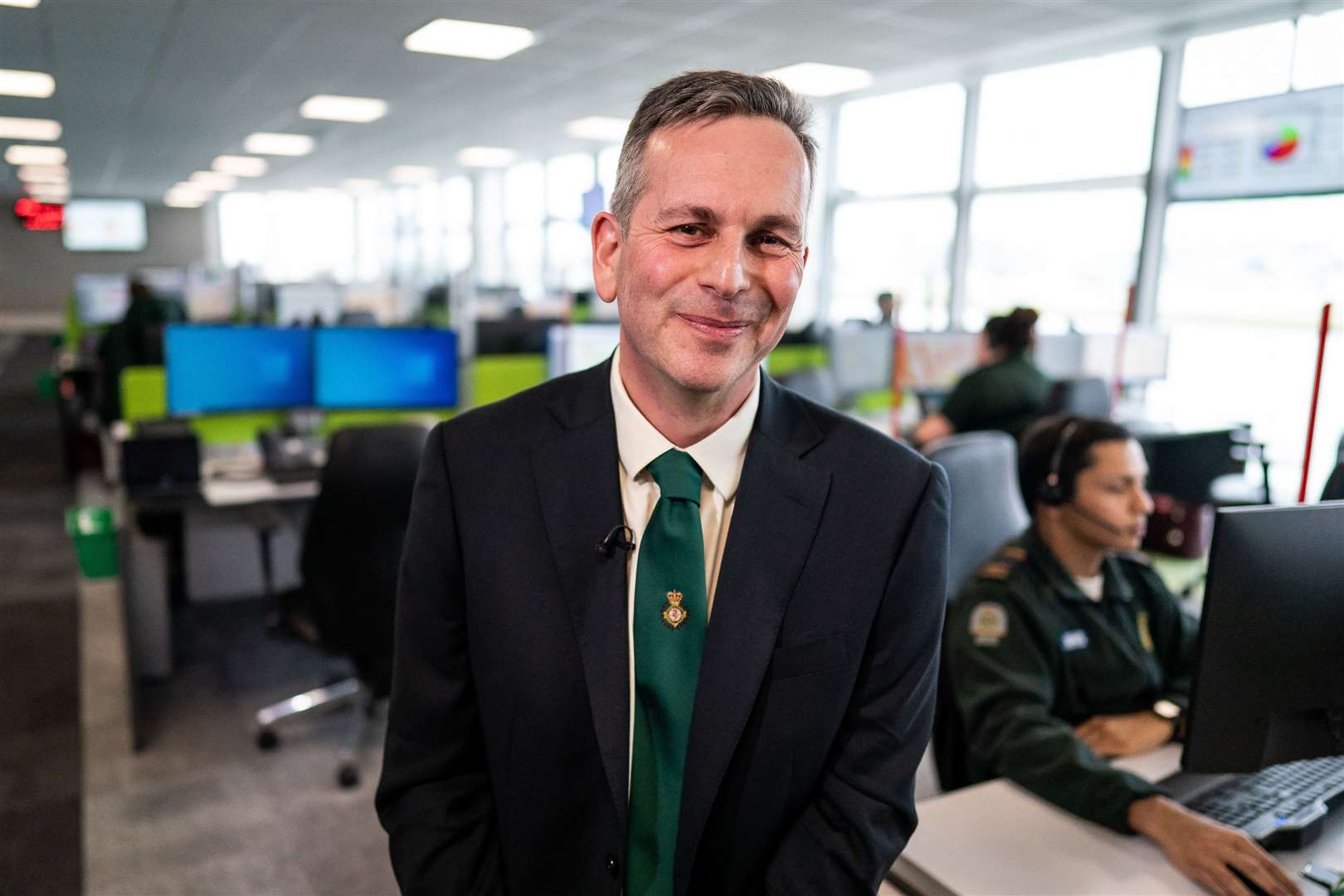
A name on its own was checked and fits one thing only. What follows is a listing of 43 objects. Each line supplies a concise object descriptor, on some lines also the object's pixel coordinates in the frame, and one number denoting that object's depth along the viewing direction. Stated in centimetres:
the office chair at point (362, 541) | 260
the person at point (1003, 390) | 373
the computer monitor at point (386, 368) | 380
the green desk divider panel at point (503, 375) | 407
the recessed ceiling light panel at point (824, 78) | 625
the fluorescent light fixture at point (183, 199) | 1717
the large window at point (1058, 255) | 597
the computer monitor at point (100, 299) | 822
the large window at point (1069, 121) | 571
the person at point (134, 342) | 479
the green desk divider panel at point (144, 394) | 380
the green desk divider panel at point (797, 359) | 600
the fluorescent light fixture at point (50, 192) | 1540
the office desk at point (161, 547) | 300
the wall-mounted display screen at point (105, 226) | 1731
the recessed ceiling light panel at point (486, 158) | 1093
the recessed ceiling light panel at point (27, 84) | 643
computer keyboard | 130
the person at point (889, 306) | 673
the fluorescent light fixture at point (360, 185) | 1507
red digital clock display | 1711
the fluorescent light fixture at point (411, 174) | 1299
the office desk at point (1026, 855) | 121
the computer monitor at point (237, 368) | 354
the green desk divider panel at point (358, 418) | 399
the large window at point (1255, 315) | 490
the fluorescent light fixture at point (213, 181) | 1370
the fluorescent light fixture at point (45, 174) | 1266
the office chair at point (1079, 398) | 383
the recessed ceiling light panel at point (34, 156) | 1057
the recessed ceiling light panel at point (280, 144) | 975
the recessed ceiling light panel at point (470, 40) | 518
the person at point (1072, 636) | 144
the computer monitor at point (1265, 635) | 116
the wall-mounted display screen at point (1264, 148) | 467
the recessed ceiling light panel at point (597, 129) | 862
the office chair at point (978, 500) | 204
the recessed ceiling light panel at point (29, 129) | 855
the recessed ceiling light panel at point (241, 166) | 1169
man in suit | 93
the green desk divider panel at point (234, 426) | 379
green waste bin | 401
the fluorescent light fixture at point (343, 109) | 752
